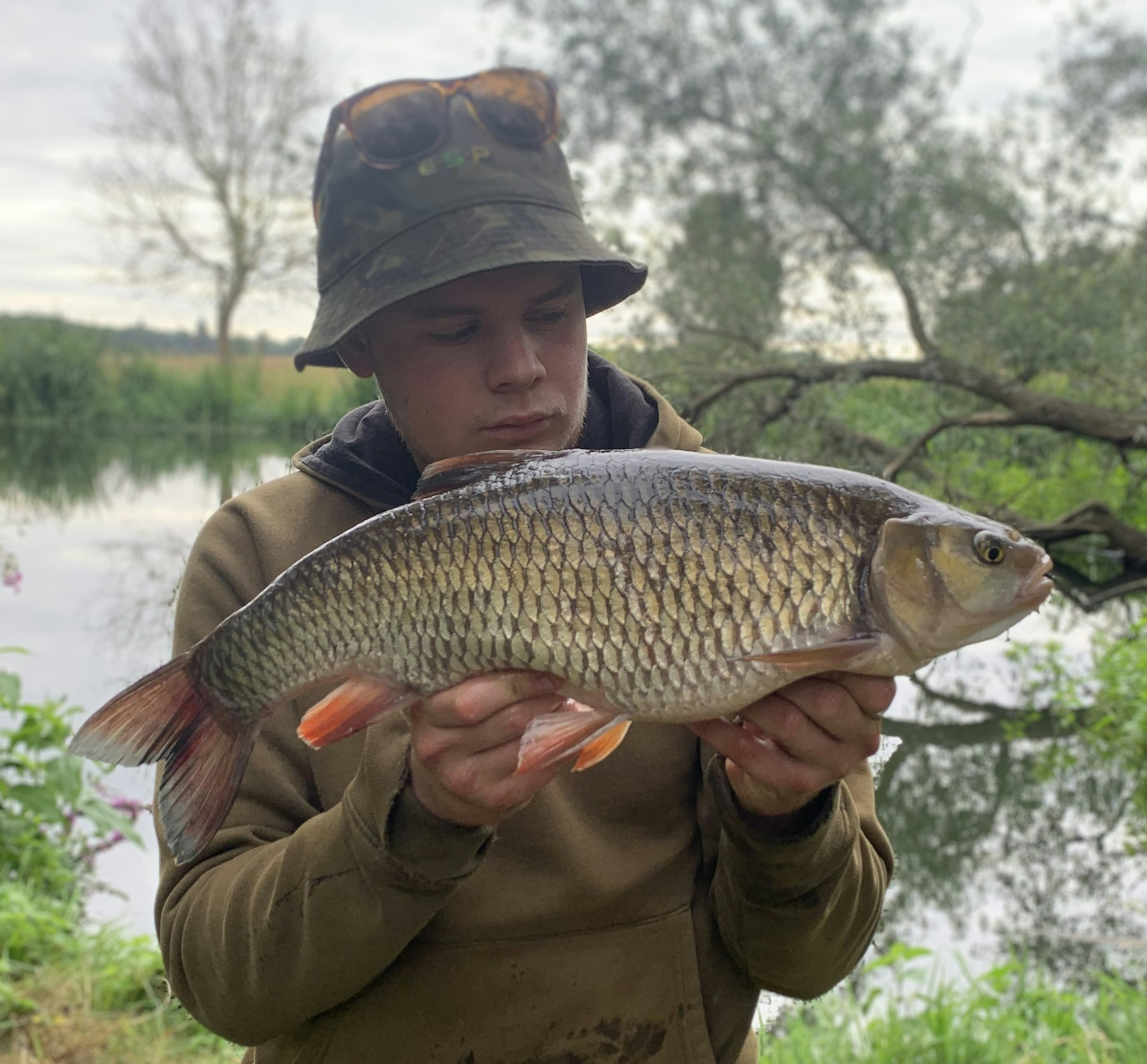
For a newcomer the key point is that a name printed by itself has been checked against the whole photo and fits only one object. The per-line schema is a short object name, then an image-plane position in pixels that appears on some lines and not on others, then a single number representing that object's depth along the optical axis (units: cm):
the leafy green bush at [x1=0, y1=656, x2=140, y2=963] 308
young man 114
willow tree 638
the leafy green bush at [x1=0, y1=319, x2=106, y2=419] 1866
